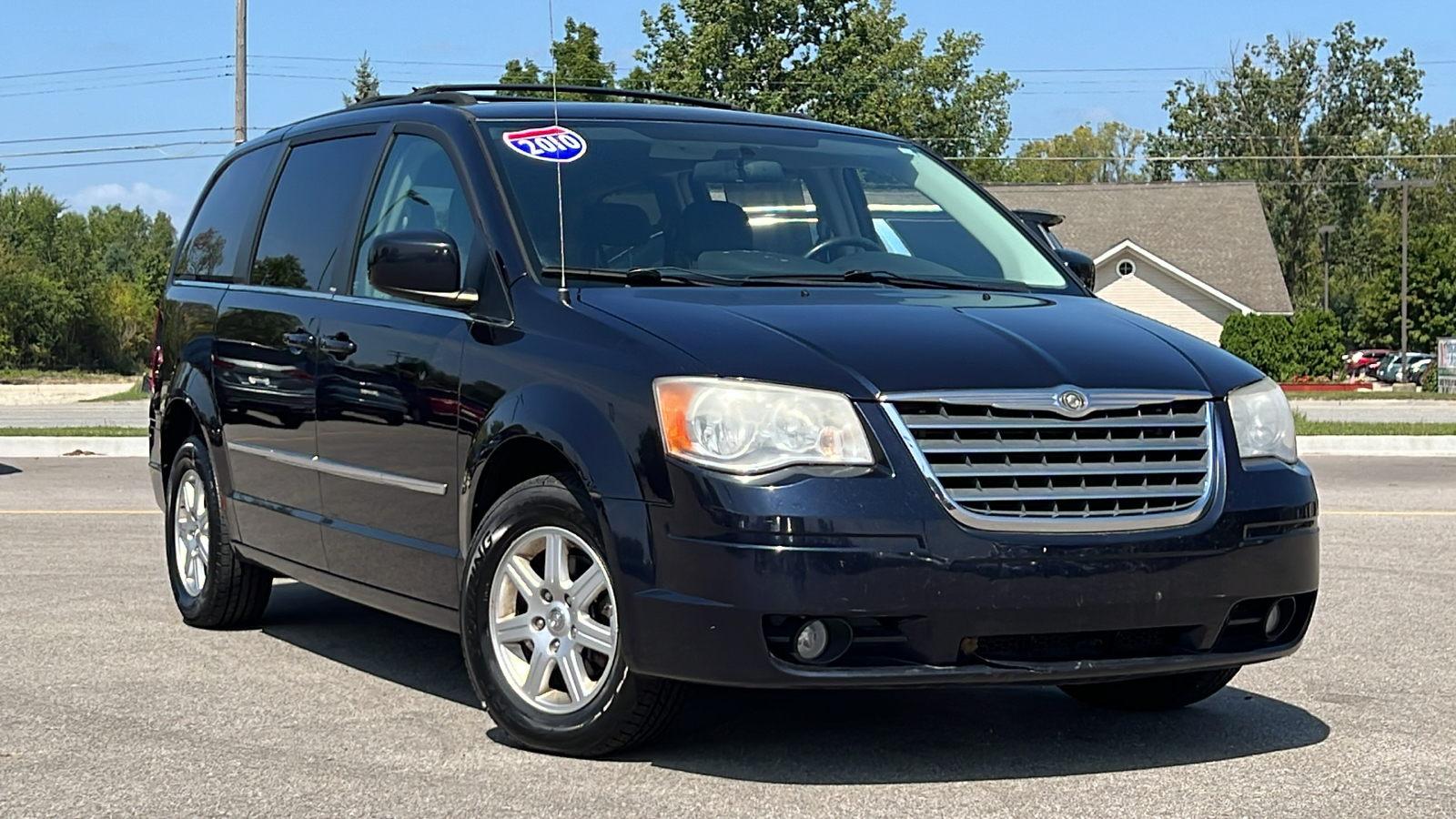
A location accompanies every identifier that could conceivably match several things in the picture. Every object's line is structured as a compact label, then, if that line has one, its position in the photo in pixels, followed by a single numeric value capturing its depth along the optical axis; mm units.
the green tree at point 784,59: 67188
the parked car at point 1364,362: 66688
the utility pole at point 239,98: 36281
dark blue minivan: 4652
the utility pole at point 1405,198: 53241
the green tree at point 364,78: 91312
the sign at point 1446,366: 47394
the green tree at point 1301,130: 95250
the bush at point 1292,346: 51406
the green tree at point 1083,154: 118594
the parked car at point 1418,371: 56334
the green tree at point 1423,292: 65375
